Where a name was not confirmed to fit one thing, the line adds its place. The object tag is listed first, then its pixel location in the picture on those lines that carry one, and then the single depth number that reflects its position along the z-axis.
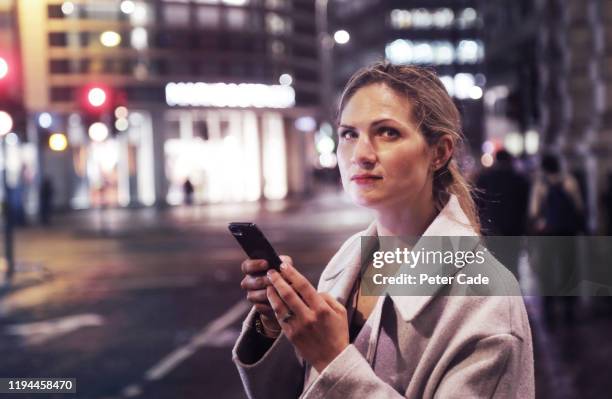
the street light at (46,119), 22.44
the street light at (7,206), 14.40
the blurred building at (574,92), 16.36
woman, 1.85
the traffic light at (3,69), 13.50
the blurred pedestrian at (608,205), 13.83
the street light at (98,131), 20.44
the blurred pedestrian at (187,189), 39.31
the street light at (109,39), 45.35
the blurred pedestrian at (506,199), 9.54
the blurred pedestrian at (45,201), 32.88
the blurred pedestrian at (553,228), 10.09
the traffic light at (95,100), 20.30
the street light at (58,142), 16.50
